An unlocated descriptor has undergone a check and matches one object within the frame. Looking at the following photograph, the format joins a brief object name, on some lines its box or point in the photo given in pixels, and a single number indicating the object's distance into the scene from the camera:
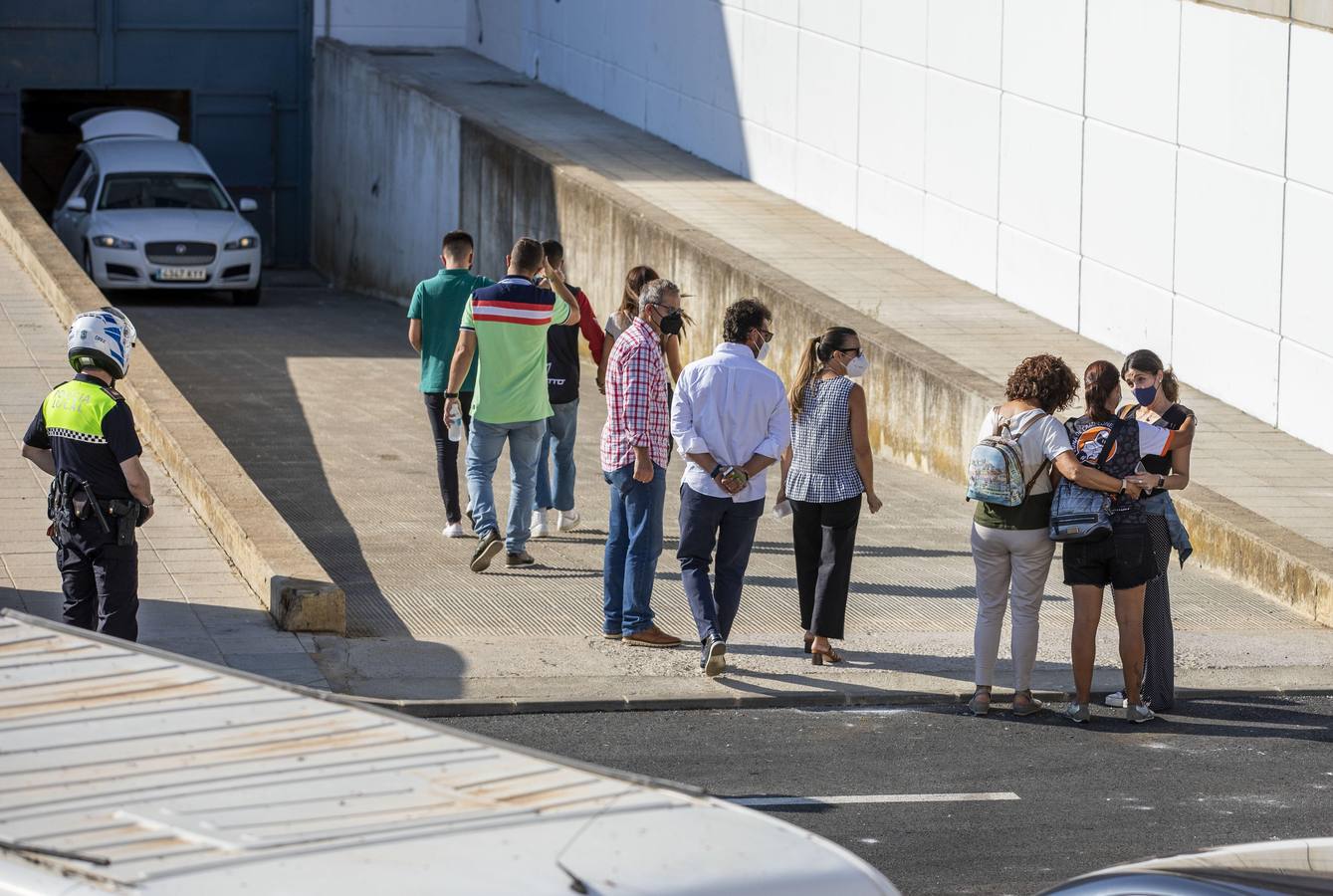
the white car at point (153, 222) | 51.75
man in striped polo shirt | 22.16
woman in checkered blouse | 19.14
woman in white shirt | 17.59
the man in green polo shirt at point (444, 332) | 24.09
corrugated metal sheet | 6.32
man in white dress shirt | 18.67
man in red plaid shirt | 19.37
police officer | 15.45
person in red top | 24.33
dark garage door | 62.25
